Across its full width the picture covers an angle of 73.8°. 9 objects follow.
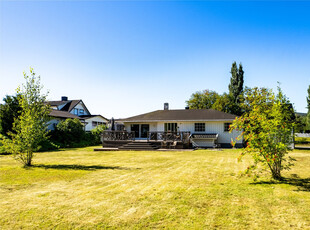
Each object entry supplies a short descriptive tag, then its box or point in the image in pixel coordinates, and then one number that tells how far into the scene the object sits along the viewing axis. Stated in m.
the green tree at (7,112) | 21.89
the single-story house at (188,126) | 22.57
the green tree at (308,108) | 44.03
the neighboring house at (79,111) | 38.78
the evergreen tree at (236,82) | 44.12
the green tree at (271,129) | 6.63
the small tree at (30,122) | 10.27
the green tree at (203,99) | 48.69
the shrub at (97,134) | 30.08
